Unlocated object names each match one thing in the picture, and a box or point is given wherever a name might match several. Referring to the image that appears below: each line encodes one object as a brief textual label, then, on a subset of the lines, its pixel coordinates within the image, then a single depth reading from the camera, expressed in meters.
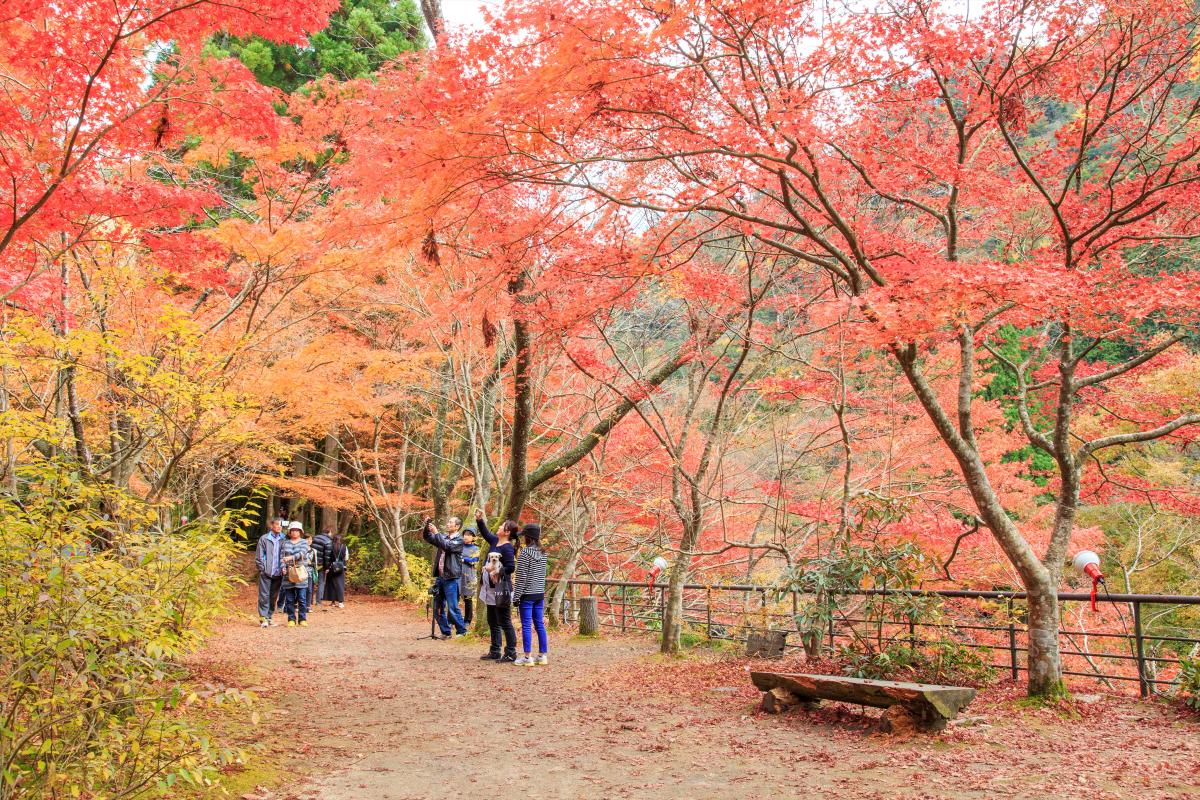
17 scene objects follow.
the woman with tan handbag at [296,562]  12.14
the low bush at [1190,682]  6.05
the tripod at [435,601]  11.76
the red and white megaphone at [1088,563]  6.60
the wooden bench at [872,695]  5.55
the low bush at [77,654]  3.16
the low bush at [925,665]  7.05
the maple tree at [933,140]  5.93
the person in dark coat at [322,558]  15.91
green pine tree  18.91
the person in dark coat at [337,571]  17.23
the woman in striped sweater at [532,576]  9.05
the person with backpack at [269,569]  12.16
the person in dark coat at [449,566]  11.17
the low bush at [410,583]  19.34
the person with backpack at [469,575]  11.43
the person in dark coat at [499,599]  9.09
